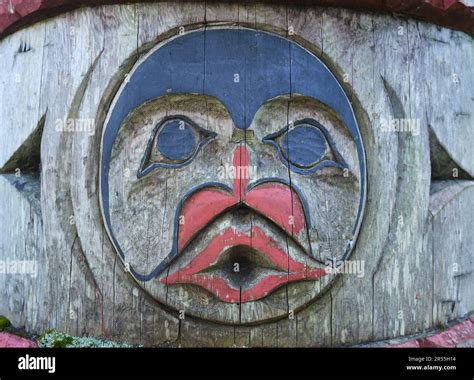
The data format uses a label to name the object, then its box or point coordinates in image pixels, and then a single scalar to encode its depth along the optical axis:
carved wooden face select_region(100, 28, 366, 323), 3.55
